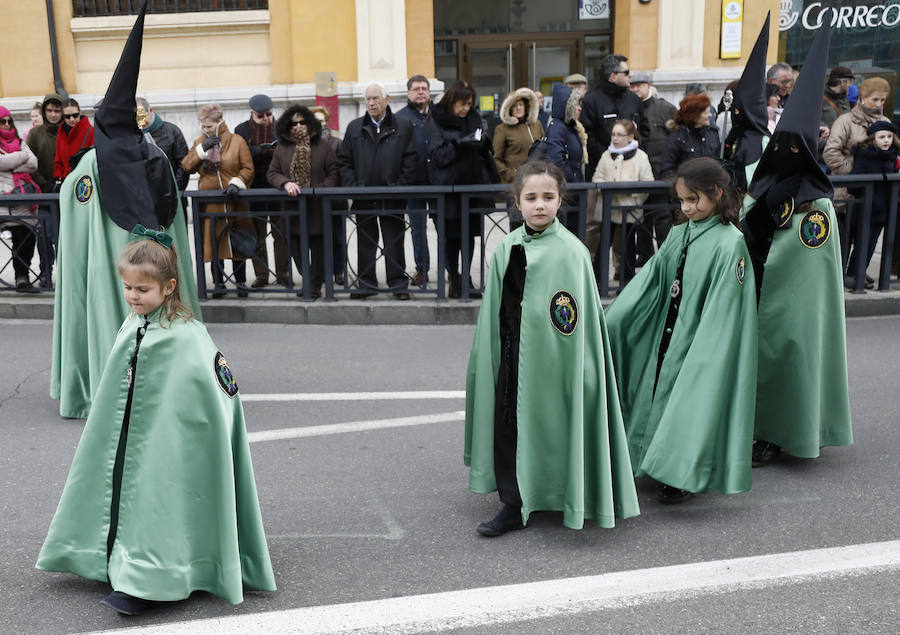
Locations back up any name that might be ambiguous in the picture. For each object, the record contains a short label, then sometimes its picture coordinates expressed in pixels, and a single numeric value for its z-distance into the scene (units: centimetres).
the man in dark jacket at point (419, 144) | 841
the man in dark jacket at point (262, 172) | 859
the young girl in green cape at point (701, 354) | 409
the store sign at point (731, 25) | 1423
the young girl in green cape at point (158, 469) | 325
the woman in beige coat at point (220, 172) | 846
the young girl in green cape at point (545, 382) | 381
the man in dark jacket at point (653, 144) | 848
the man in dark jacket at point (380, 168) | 841
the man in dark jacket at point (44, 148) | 952
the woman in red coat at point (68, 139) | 913
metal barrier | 816
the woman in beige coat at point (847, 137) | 852
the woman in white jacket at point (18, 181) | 873
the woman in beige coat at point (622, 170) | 853
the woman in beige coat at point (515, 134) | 854
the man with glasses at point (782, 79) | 894
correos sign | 1550
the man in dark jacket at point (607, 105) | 941
